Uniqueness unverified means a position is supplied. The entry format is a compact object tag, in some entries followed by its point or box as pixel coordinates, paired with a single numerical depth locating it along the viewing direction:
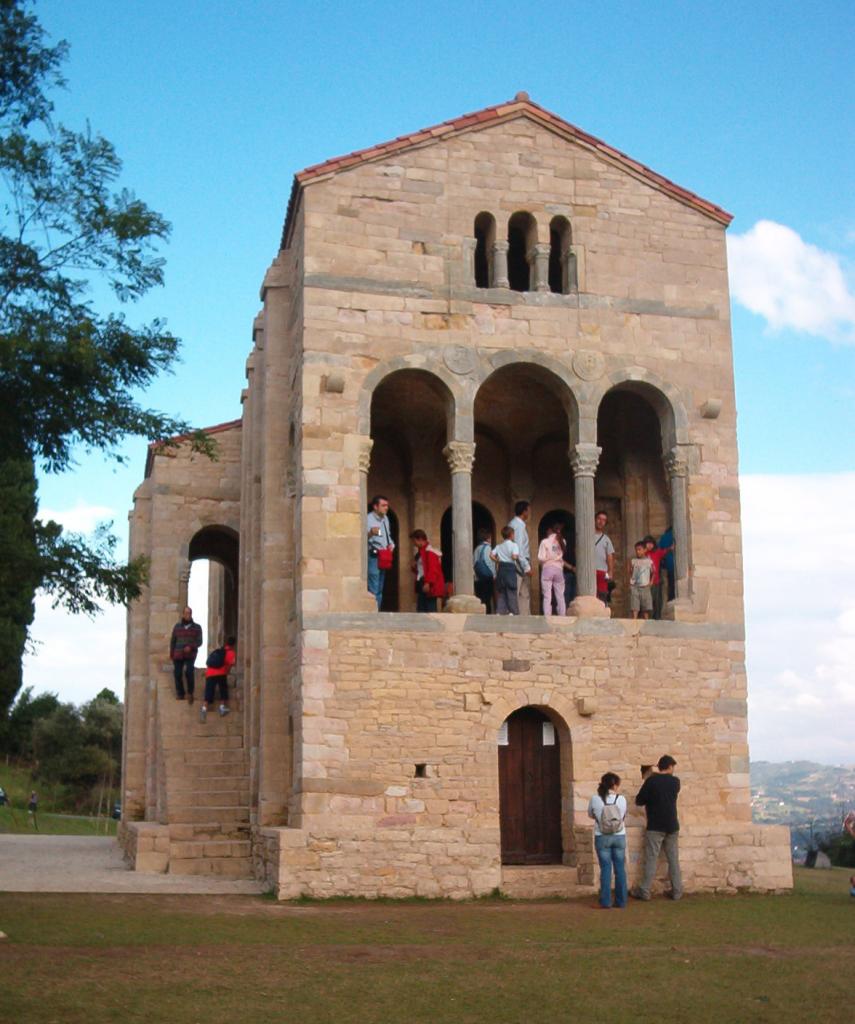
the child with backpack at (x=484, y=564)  20.88
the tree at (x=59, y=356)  13.59
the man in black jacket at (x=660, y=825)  17.52
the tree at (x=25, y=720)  49.88
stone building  18.02
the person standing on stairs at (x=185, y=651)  23.53
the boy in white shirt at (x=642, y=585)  20.30
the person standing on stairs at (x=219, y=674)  23.08
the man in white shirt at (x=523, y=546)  20.04
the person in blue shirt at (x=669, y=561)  20.70
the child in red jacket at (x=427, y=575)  20.39
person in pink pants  19.84
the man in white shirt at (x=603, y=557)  21.06
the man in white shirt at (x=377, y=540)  19.50
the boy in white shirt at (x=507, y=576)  19.73
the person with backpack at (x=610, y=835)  16.50
